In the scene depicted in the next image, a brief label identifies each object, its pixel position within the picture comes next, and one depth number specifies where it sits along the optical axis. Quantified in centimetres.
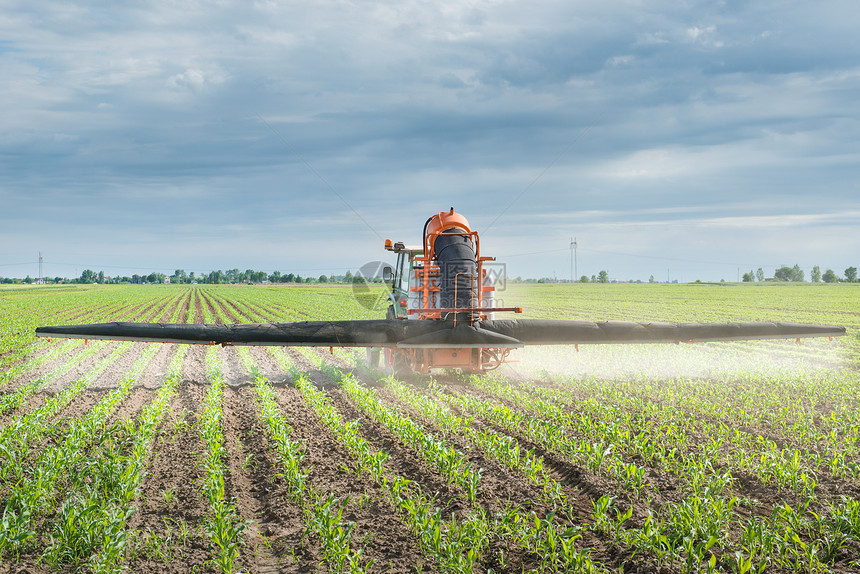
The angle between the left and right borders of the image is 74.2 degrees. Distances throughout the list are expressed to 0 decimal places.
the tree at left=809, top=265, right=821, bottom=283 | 14600
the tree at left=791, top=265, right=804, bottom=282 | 15288
